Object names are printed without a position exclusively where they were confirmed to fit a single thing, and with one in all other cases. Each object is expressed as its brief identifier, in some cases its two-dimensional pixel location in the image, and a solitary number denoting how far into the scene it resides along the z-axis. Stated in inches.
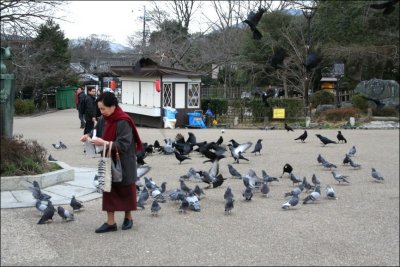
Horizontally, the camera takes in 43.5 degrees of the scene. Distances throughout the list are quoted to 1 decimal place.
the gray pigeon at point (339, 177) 323.4
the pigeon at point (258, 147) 458.2
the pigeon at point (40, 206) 230.6
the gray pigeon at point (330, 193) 281.7
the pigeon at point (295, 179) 323.0
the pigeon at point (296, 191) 266.8
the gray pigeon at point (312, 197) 271.4
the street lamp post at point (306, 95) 865.7
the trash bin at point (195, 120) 870.4
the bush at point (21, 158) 280.4
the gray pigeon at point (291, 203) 257.3
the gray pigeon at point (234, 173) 353.4
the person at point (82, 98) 536.1
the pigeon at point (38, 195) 239.9
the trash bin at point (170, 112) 846.1
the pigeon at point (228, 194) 249.6
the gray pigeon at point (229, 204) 244.5
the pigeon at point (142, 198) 258.5
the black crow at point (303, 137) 562.4
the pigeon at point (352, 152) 406.7
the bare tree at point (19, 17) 838.5
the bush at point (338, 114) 547.4
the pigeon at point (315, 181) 301.8
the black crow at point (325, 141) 517.7
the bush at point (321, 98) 962.5
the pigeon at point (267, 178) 319.1
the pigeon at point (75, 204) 241.0
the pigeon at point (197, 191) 279.6
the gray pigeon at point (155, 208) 242.2
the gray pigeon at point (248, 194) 281.6
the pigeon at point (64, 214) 225.4
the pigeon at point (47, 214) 220.1
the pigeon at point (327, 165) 377.1
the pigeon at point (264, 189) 293.7
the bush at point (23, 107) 1339.8
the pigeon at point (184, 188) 274.1
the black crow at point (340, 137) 534.9
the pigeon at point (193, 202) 254.1
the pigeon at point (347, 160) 389.4
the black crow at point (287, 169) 351.3
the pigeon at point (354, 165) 382.2
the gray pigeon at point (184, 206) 251.9
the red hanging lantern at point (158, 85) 849.5
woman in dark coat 197.5
